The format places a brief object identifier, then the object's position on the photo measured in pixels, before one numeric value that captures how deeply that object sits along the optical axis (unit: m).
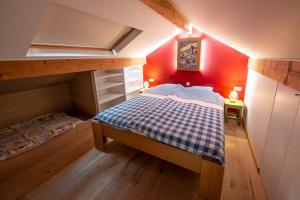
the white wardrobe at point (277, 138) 1.07
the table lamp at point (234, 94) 3.00
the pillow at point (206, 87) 3.14
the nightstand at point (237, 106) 2.81
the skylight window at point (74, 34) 1.54
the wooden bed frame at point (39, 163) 1.61
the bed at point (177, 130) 1.38
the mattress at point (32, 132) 2.23
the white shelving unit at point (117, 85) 3.35
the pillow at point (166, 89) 3.04
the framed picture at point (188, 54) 3.35
